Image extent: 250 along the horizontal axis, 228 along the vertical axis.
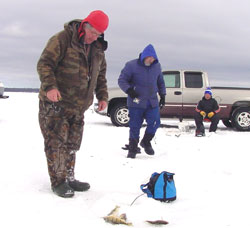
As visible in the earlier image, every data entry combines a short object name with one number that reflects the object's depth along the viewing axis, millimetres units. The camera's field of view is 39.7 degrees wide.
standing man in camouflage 3191
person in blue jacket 5598
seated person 9617
